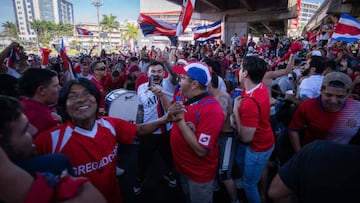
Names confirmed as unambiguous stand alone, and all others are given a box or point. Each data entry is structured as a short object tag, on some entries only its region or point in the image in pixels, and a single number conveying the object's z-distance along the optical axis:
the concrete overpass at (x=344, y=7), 12.66
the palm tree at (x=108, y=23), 84.31
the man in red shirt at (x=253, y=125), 2.43
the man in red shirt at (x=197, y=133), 2.09
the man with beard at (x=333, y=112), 2.25
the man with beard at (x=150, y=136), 3.50
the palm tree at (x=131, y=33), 91.25
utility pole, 42.81
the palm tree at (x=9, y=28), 80.93
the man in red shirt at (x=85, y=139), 1.72
